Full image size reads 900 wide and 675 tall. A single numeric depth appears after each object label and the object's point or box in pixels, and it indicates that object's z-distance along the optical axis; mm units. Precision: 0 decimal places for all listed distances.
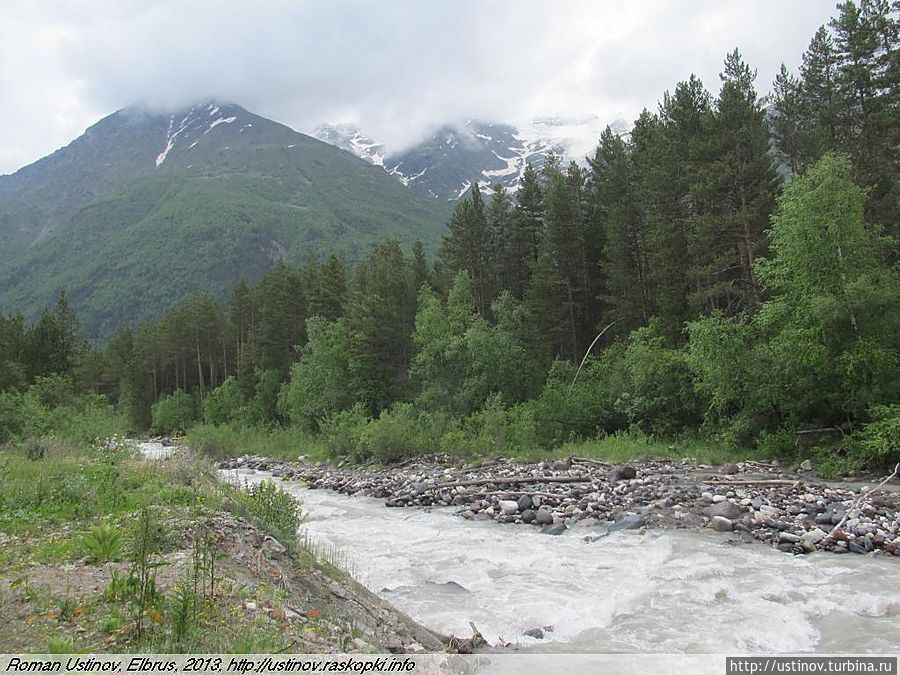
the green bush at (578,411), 26641
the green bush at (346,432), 31328
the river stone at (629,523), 13141
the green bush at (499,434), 25812
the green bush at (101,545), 6754
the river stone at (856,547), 10312
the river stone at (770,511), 12414
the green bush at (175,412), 63781
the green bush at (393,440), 28469
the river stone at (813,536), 10750
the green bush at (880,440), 15391
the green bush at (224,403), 56094
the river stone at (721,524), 12320
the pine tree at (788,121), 29328
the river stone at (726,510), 12844
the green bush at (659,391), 24062
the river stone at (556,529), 13302
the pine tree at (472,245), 41469
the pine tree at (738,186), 23828
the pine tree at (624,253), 31906
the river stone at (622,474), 17797
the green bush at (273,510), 8734
